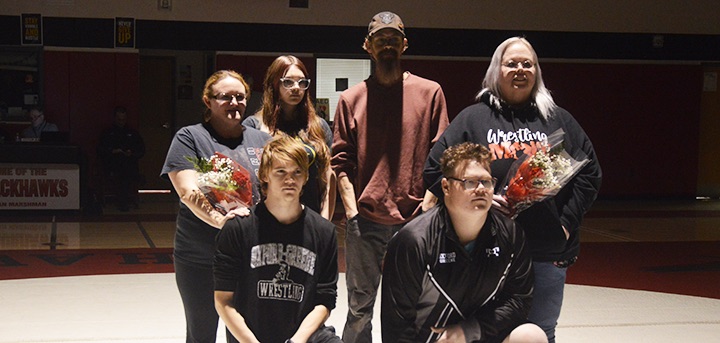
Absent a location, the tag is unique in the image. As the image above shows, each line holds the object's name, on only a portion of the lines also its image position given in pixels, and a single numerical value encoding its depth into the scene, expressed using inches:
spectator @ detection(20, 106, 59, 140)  475.5
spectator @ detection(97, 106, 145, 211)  478.6
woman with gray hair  132.0
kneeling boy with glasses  122.0
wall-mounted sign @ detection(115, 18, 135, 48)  493.4
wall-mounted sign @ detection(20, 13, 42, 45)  483.5
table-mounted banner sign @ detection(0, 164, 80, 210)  438.6
